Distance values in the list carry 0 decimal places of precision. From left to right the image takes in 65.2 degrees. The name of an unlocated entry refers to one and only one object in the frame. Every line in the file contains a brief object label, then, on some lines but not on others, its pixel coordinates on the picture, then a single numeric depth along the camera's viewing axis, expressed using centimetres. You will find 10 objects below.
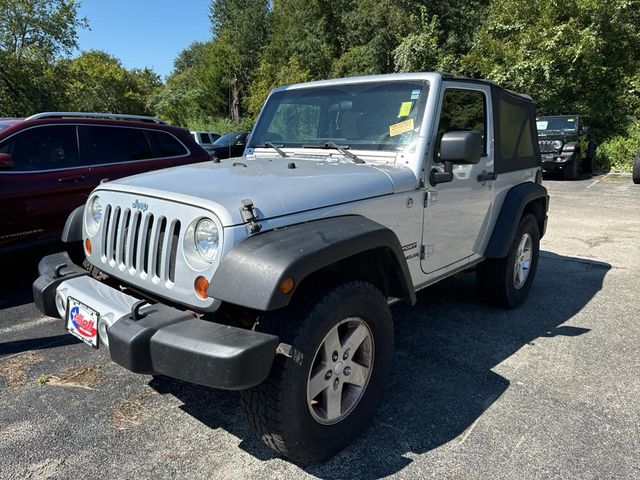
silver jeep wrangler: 205
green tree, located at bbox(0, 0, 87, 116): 2071
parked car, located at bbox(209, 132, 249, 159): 1378
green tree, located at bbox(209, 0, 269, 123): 3944
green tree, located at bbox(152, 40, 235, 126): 3762
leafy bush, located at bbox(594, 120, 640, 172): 1691
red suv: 475
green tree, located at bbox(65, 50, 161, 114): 2728
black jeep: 1484
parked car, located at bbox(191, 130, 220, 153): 2012
